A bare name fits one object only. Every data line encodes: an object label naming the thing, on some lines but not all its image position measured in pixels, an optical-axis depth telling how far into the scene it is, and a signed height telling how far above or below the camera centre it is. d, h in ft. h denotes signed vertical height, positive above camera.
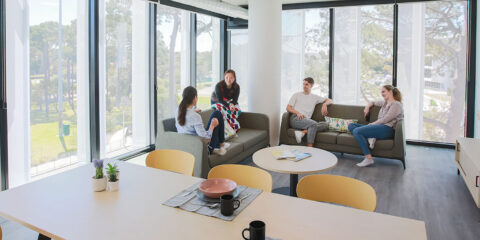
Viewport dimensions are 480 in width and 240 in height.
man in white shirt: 19.58 -0.82
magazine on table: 11.62 -1.95
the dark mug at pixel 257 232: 4.68 -1.78
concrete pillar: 20.74 +2.31
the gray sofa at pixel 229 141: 13.96 -2.03
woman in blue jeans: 17.67 -1.46
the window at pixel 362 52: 22.72 +2.79
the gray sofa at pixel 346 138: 17.36 -2.23
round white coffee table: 10.55 -2.08
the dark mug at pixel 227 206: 5.81 -1.78
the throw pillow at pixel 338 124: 19.58 -1.55
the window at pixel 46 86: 12.95 +0.38
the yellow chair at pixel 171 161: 9.27 -1.72
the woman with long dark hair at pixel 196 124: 13.84 -1.16
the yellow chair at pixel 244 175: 7.75 -1.76
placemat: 5.95 -1.88
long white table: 5.28 -1.96
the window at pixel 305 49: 24.25 +3.22
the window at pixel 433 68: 21.12 +1.69
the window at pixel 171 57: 20.38 +2.31
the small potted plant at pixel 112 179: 7.00 -1.63
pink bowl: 6.45 -1.74
